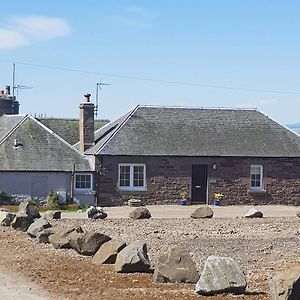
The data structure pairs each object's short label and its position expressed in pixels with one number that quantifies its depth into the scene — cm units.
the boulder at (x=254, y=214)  3186
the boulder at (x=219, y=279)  1266
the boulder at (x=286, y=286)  1094
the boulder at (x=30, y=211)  2769
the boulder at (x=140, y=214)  3028
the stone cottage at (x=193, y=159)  4059
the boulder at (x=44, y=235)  2134
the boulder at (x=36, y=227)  2270
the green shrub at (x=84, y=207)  3776
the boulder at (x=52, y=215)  2958
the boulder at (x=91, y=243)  1830
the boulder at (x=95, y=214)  3041
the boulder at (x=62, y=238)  1983
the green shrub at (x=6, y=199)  3809
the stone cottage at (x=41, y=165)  3878
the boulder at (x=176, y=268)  1407
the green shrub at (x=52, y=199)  3825
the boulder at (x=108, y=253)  1667
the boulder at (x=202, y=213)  3119
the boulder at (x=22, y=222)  2520
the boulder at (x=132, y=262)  1525
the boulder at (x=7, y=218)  2662
